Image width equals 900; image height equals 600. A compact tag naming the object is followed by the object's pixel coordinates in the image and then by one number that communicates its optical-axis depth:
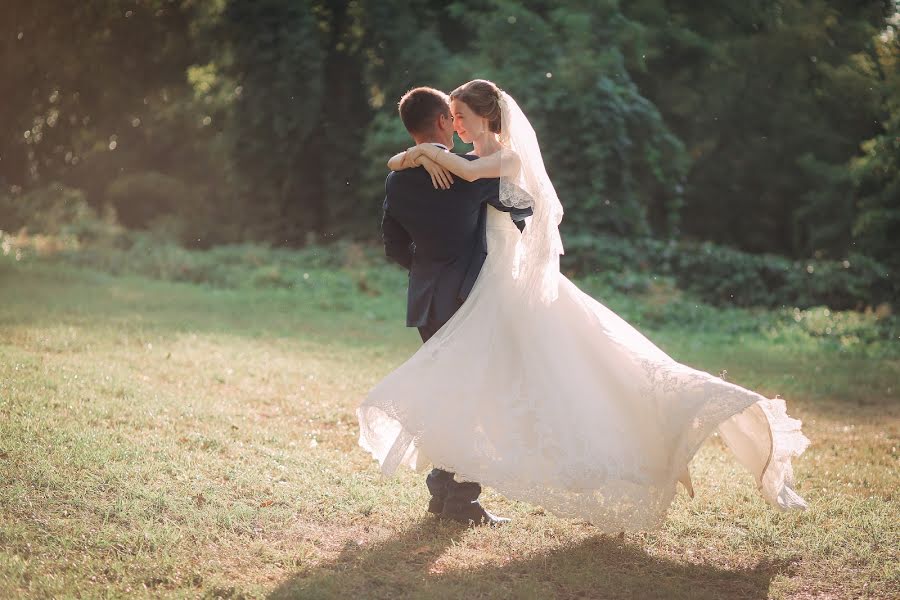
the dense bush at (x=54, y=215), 21.95
